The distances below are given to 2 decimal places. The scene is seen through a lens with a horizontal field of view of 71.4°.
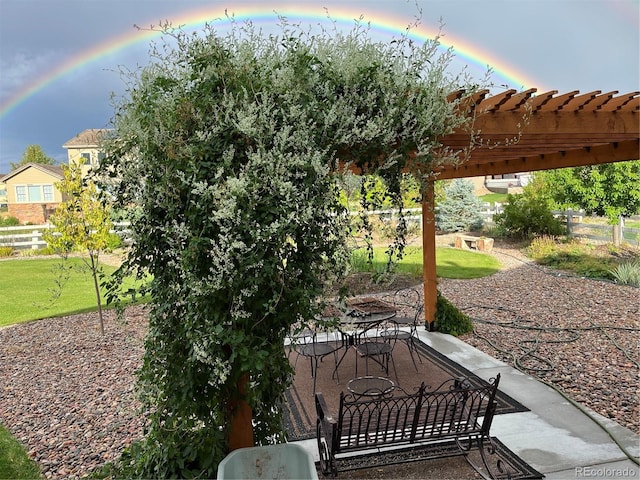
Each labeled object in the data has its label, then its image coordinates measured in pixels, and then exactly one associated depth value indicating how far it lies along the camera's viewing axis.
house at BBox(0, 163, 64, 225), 25.17
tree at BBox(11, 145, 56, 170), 34.47
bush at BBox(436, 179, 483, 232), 14.90
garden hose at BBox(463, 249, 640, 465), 3.75
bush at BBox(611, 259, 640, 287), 8.45
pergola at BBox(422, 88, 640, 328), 2.80
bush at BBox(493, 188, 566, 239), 12.59
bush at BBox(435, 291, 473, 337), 5.97
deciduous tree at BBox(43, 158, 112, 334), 6.27
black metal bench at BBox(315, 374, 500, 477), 2.73
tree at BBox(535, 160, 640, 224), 11.16
